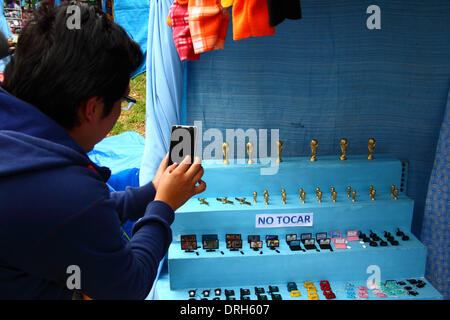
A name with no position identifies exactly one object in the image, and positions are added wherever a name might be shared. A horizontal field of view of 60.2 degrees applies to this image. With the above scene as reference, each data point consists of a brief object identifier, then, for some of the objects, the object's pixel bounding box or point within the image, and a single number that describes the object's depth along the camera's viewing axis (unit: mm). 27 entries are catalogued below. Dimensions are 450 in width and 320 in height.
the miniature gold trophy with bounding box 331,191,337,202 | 2078
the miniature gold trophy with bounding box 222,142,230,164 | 2129
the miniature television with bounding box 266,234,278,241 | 2025
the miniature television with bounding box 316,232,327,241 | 2033
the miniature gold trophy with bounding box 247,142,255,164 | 2156
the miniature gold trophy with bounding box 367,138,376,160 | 2178
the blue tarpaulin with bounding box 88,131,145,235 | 2836
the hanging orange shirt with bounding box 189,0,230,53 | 1652
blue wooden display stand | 1959
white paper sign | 2008
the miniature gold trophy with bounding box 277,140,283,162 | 2152
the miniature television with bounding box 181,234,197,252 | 1984
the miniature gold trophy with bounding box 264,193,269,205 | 2057
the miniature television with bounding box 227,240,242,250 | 1990
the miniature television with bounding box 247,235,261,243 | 2008
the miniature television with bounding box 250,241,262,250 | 1988
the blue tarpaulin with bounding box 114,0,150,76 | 3332
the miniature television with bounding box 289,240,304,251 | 1986
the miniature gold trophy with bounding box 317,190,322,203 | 2072
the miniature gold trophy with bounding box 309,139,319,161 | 2158
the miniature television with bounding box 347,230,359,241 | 2057
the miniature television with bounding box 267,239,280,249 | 2006
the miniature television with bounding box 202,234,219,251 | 1979
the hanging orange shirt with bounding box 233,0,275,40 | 1491
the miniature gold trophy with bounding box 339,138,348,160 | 2164
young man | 608
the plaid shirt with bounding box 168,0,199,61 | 1785
